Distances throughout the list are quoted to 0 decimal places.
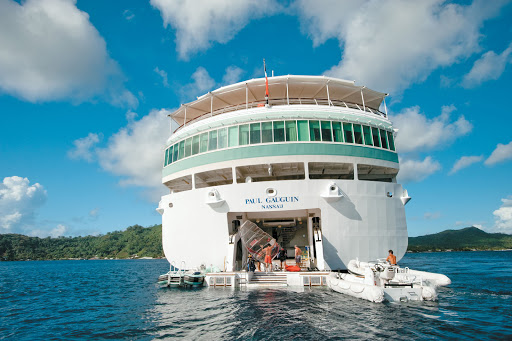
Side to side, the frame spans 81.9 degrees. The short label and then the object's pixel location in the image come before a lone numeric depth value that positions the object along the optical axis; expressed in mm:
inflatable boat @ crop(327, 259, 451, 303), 11846
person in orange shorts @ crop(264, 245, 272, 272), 17531
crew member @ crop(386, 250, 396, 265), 14703
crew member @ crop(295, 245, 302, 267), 18562
